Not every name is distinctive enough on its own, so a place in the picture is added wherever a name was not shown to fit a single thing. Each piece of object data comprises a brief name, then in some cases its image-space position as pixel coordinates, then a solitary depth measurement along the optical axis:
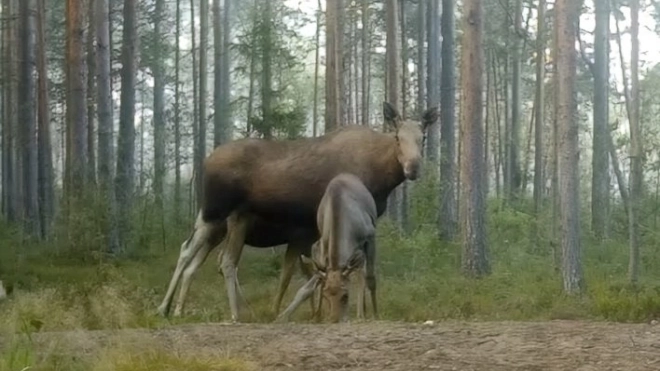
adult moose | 12.98
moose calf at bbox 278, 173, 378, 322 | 10.81
